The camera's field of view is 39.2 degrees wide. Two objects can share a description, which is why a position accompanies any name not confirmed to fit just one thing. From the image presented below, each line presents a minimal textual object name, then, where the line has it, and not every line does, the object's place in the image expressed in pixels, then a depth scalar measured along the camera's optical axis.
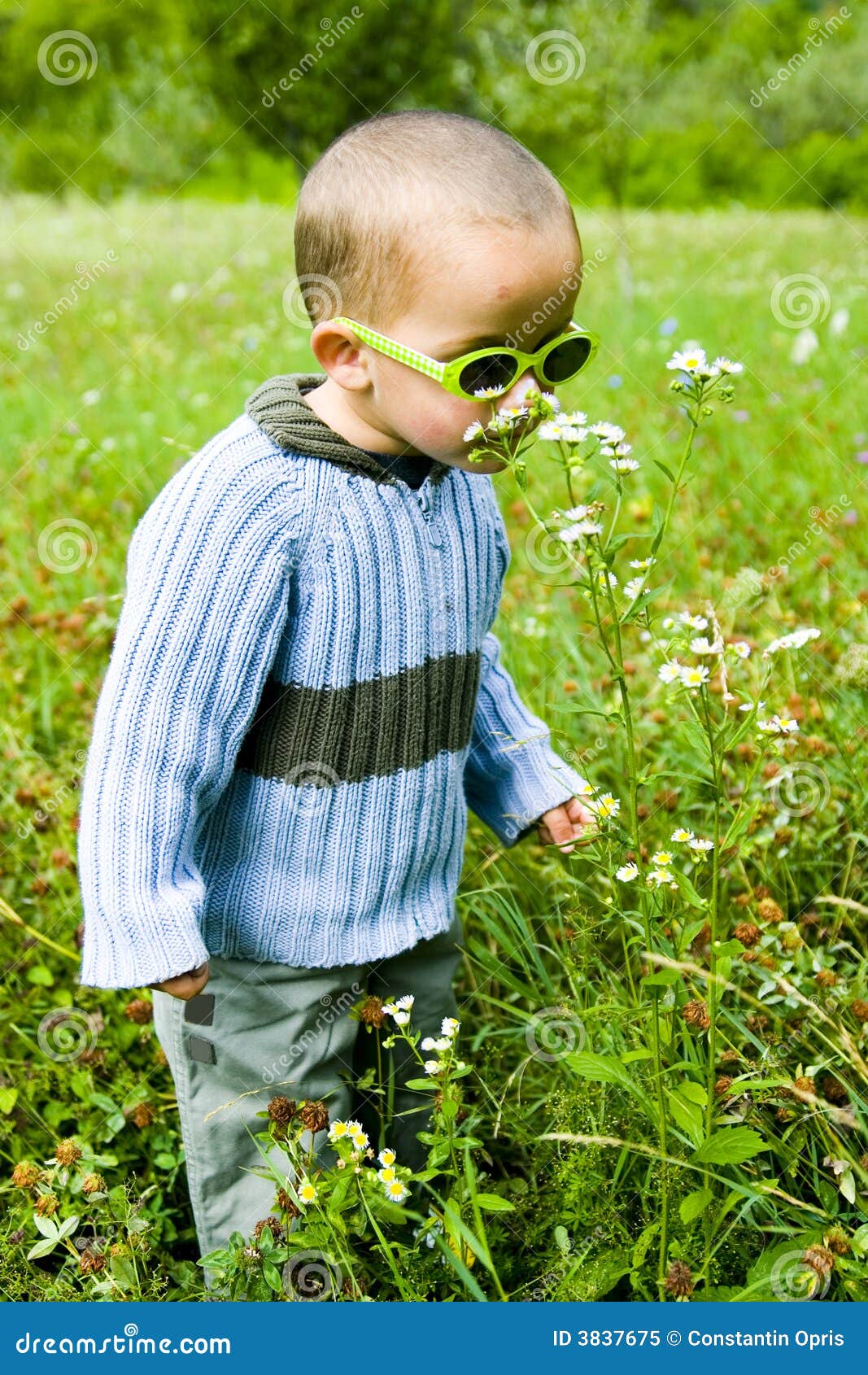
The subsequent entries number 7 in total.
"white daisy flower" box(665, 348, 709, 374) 1.19
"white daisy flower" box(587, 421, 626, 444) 1.21
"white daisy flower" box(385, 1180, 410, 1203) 1.31
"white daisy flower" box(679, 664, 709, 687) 1.17
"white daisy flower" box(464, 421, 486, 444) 1.23
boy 1.36
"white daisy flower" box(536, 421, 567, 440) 1.15
